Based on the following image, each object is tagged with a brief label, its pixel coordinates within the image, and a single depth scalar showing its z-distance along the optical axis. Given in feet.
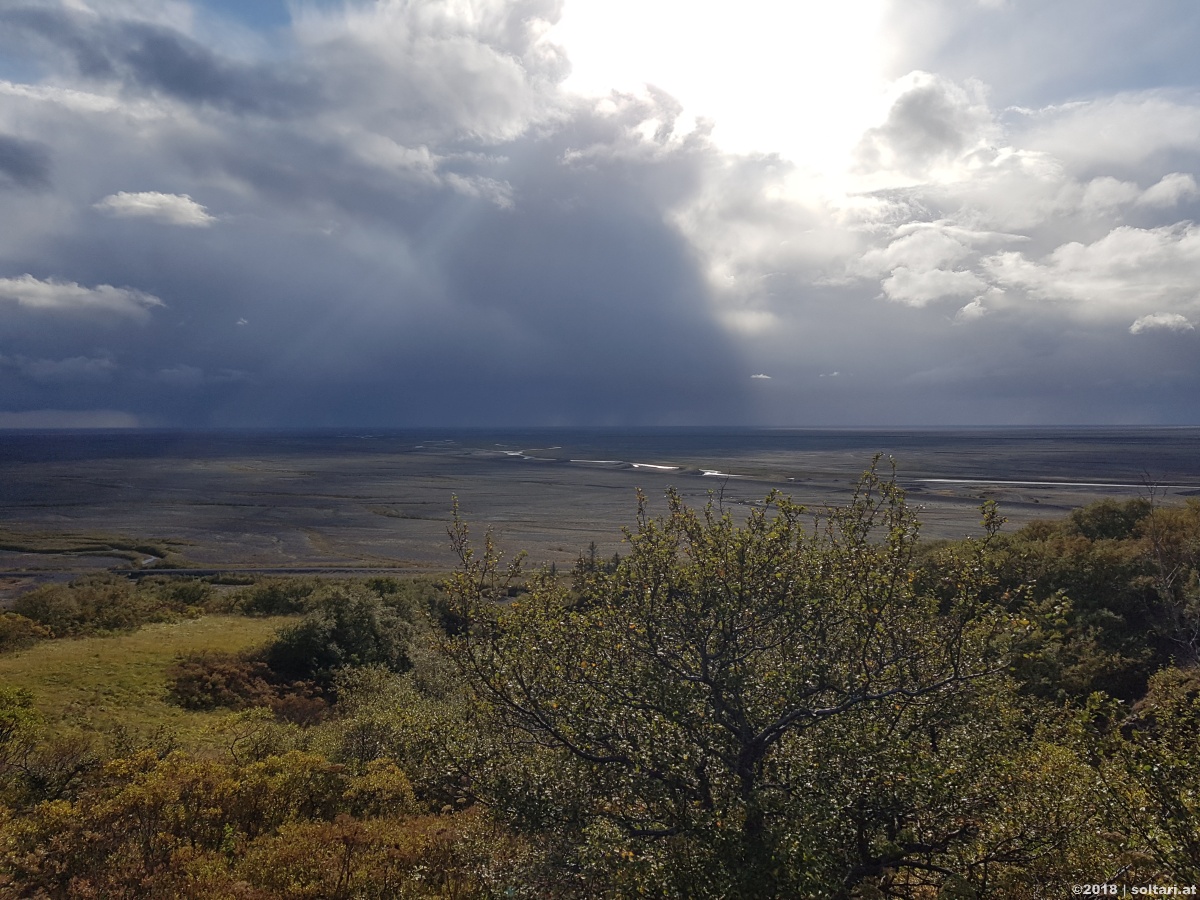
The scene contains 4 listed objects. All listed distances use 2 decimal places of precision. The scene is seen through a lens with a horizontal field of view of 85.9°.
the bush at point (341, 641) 95.09
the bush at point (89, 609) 109.19
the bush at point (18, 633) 94.02
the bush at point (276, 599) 134.10
